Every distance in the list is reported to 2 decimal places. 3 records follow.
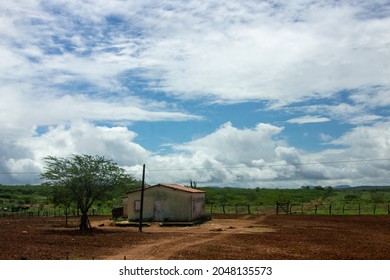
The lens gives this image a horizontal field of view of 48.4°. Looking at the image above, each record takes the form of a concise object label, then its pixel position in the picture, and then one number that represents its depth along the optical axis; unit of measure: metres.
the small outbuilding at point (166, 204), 44.72
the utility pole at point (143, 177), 36.72
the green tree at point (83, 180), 36.56
